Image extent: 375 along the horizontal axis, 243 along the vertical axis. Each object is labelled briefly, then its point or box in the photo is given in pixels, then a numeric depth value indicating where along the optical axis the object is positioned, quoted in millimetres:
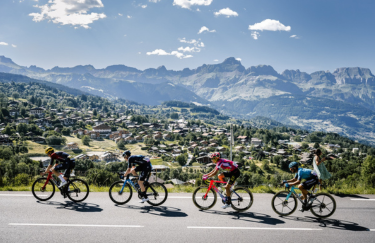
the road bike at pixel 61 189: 9727
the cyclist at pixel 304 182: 8523
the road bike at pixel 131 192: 9570
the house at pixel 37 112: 150288
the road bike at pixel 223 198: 9078
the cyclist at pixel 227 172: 8961
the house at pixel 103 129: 128750
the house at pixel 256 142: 141750
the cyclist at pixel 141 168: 9422
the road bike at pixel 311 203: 8625
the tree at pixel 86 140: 99194
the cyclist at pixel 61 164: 9562
